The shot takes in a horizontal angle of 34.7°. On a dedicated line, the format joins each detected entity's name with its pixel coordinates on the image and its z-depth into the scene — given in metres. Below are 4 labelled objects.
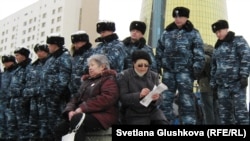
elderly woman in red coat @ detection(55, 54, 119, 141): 4.48
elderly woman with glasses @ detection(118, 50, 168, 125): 4.61
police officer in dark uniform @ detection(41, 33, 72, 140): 6.30
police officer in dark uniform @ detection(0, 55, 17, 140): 7.55
